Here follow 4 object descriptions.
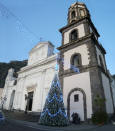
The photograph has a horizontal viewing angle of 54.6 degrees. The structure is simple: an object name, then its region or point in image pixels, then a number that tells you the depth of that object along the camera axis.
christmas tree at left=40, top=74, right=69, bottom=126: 8.73
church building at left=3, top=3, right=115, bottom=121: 12.25
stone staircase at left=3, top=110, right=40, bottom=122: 13.02
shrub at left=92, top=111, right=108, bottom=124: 9.92
